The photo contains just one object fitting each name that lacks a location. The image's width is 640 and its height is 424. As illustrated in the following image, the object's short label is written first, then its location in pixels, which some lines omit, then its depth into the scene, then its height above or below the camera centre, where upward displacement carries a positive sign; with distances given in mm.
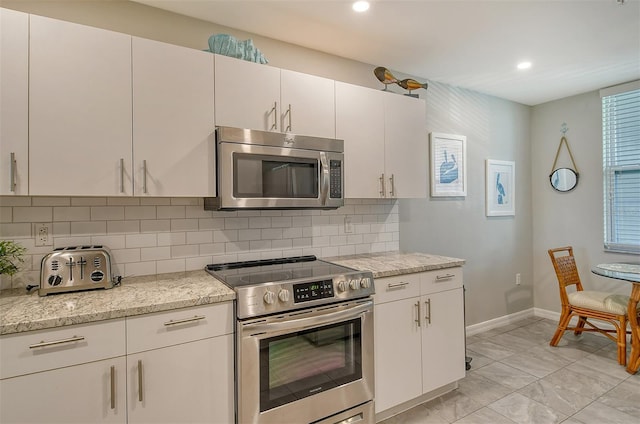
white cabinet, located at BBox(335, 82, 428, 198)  2546 +556
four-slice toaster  1662 -279
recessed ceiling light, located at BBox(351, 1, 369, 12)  2143 +1298
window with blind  3533 +478
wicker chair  2973 -853
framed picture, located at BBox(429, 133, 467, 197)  3465 +492
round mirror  3977 +386
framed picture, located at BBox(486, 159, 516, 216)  3941 +288
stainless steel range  1733 -720
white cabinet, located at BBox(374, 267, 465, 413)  2232 -843
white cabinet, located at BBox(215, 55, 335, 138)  2082 +735
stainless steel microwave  2004 +264
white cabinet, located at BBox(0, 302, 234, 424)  1341 -675
